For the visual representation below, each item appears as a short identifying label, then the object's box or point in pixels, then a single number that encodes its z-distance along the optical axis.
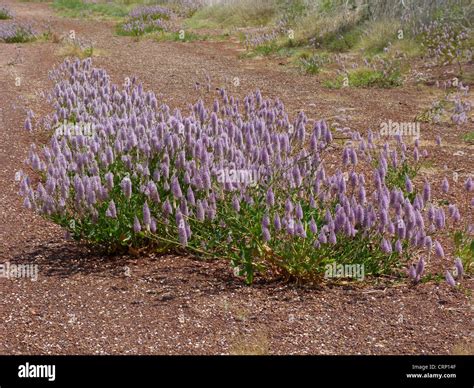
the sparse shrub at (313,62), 11.58
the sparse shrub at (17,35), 15.77
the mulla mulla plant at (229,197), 3.42
